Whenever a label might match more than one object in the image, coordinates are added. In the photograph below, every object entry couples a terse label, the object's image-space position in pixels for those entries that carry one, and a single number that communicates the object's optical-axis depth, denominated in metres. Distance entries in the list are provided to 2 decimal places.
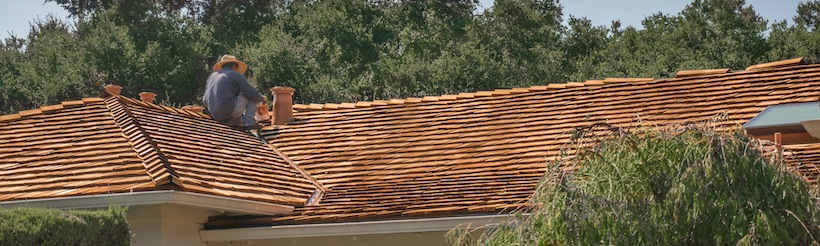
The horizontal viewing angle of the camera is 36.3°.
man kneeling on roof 16.61
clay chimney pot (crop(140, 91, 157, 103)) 18.45
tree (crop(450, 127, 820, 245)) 7.50
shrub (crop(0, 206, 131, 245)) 9.84
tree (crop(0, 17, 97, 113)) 41.97
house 12.43
